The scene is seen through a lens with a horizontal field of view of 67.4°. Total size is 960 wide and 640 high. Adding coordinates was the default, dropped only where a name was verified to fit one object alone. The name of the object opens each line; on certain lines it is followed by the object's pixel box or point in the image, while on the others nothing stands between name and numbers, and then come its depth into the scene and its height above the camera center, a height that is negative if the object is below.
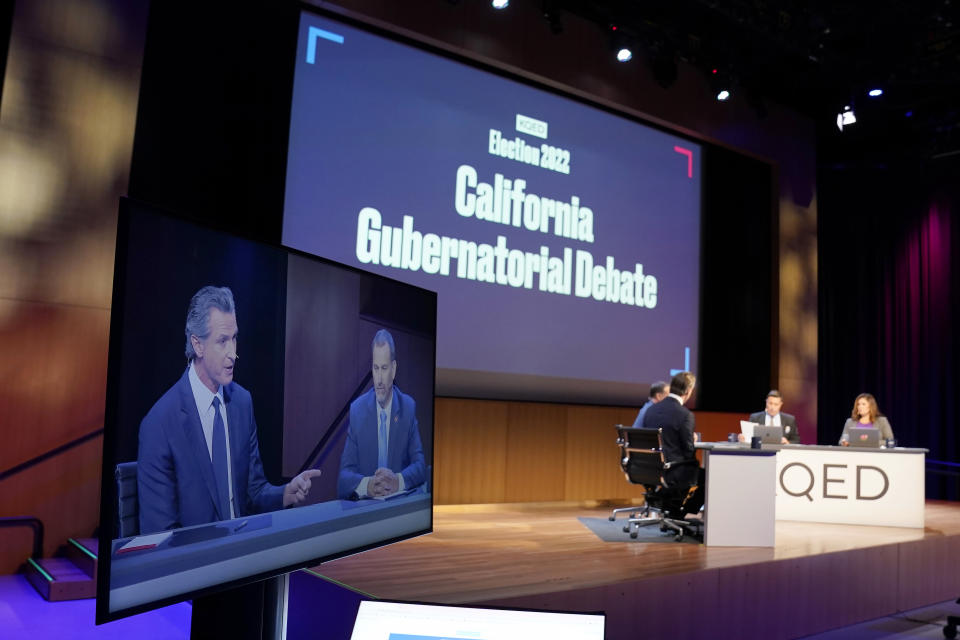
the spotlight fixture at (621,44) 7.40 +3.63
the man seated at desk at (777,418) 7.05 -0.17
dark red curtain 9.81 +1.47
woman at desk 7.14 -0.10
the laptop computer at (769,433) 5.99 -0.27
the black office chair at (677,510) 5.21 -0.88
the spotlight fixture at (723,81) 8.08 +3.59
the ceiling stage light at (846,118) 7.93 +3.16
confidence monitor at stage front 1.15 -0.07
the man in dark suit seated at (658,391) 6.10 +0.04
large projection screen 5.98 +1.66
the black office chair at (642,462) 5.26 -0.50
